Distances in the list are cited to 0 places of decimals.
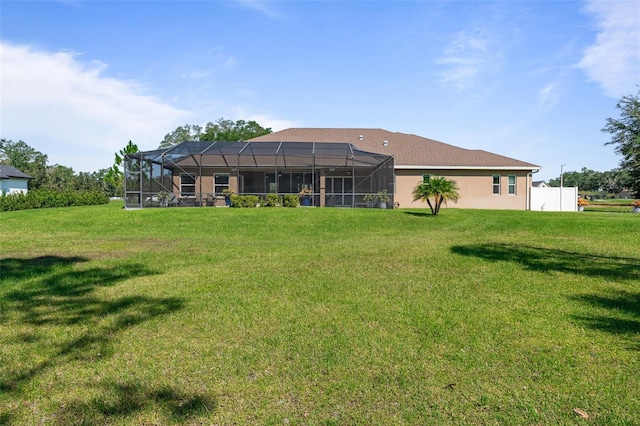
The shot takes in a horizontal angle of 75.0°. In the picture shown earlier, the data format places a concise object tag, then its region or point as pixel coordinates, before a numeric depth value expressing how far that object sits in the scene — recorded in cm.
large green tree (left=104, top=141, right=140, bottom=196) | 4591
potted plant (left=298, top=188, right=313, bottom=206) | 2309
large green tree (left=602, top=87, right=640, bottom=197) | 2686
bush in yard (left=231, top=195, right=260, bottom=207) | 2012
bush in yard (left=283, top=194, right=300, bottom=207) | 2080
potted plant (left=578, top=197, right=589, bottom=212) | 3076
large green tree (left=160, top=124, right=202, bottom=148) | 5862
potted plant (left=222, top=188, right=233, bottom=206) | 2209
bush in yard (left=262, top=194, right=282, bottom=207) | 2083
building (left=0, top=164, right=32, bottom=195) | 4278
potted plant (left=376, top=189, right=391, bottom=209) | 2125
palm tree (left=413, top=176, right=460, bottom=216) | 1656
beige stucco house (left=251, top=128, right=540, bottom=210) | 2536
